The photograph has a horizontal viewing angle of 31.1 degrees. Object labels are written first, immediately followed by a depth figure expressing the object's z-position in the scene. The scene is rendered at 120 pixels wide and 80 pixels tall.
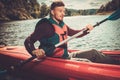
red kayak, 1.38
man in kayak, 1.55
